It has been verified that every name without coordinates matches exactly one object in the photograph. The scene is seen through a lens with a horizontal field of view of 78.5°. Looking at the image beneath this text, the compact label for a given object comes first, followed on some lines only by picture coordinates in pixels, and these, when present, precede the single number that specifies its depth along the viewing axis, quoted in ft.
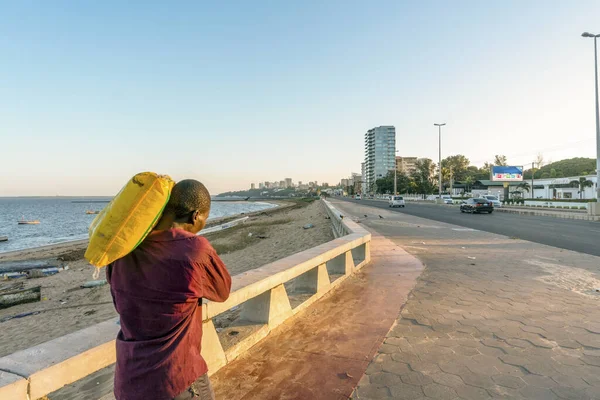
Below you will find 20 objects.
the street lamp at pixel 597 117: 76.84
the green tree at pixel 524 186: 222.17
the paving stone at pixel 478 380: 9.60
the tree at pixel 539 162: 348.79
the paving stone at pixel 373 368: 10.34
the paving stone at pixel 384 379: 9.72
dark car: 97.19
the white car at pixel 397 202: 139.74
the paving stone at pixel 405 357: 11.00
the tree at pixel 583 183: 169.89
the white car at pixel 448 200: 172.14
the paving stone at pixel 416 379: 9.74
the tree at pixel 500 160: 347.65
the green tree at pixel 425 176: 343.26
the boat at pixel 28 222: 184.65
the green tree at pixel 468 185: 290.11
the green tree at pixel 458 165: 374.08
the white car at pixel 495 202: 130.70
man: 5.19
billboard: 185.26
